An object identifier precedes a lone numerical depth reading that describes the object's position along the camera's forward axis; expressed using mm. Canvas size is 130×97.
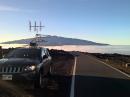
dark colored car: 4870
